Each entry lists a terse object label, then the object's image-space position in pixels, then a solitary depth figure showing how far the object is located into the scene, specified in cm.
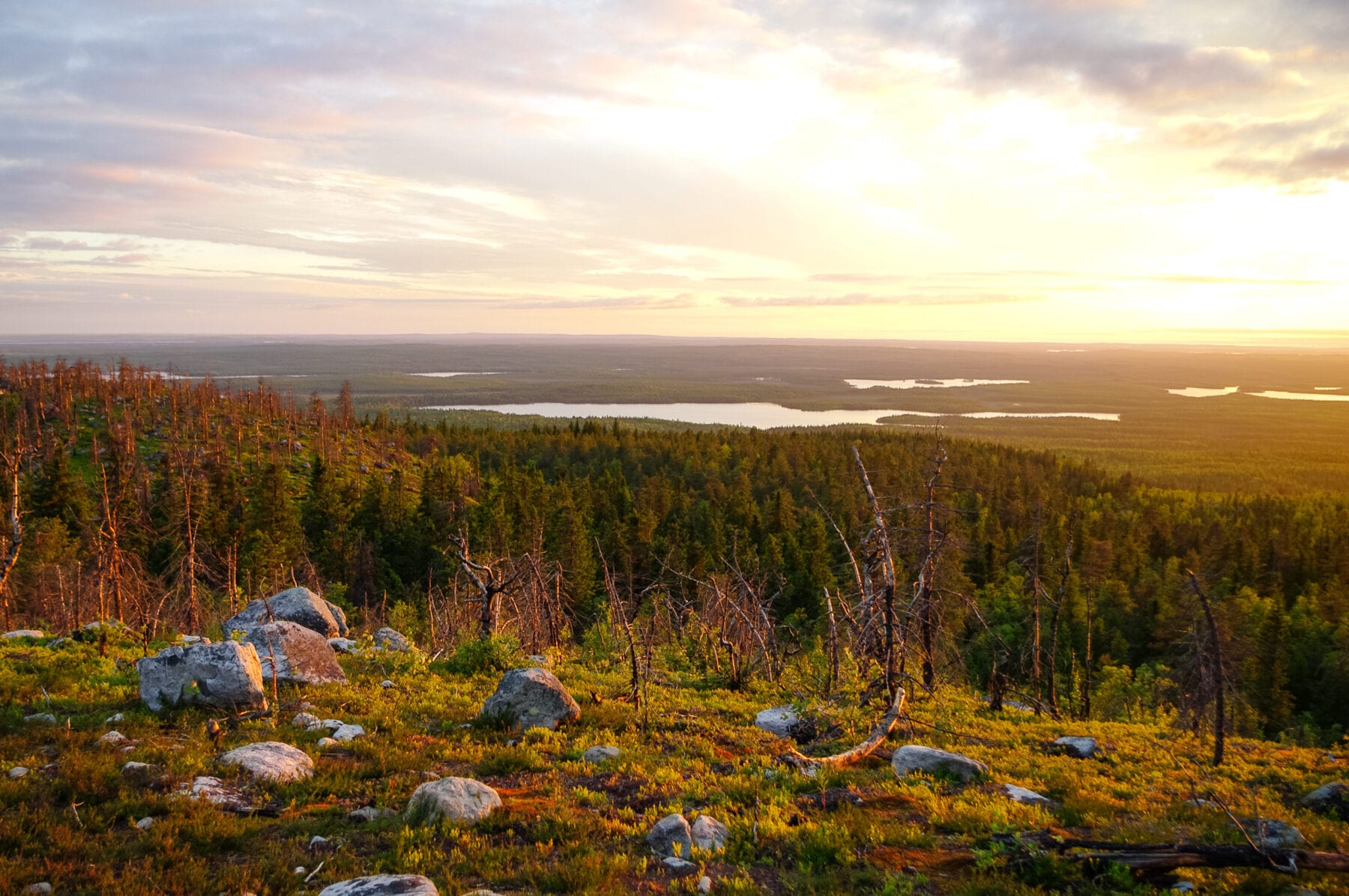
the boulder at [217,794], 903
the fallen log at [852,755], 1198
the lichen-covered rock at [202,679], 1220
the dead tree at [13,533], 1400
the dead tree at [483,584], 1706
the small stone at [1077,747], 1481
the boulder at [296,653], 1466
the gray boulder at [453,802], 908
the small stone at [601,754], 1205
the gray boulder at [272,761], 998
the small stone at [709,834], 891
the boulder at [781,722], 1437
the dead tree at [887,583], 1325
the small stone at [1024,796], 1088
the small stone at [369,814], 915
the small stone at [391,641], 1928
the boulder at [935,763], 1205
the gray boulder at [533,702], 1350
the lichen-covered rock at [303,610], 1928
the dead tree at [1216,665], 1354
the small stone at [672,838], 882
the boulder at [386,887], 692
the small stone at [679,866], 838
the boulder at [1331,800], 1125
